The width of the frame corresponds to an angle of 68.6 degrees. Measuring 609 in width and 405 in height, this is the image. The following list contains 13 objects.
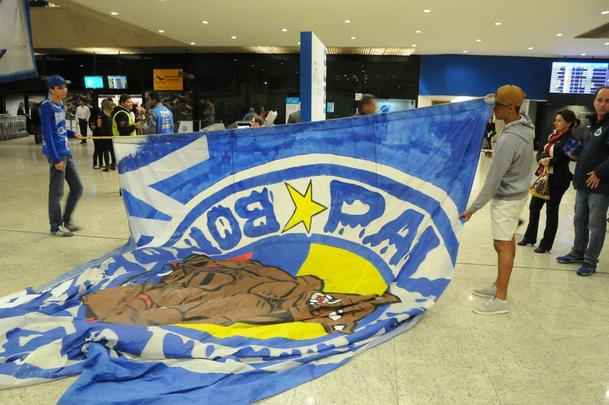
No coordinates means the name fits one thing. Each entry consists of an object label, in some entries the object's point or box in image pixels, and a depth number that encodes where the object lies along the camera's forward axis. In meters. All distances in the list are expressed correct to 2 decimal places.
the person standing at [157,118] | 6.24
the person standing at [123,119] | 7.26
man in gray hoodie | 2.87
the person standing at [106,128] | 9.32
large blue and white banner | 2.26
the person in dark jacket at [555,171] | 4.06
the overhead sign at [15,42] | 3.11
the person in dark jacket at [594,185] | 3.54
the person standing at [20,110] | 18.53
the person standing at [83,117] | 15.13
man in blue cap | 4.34
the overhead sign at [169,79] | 17.12
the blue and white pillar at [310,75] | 3.80
